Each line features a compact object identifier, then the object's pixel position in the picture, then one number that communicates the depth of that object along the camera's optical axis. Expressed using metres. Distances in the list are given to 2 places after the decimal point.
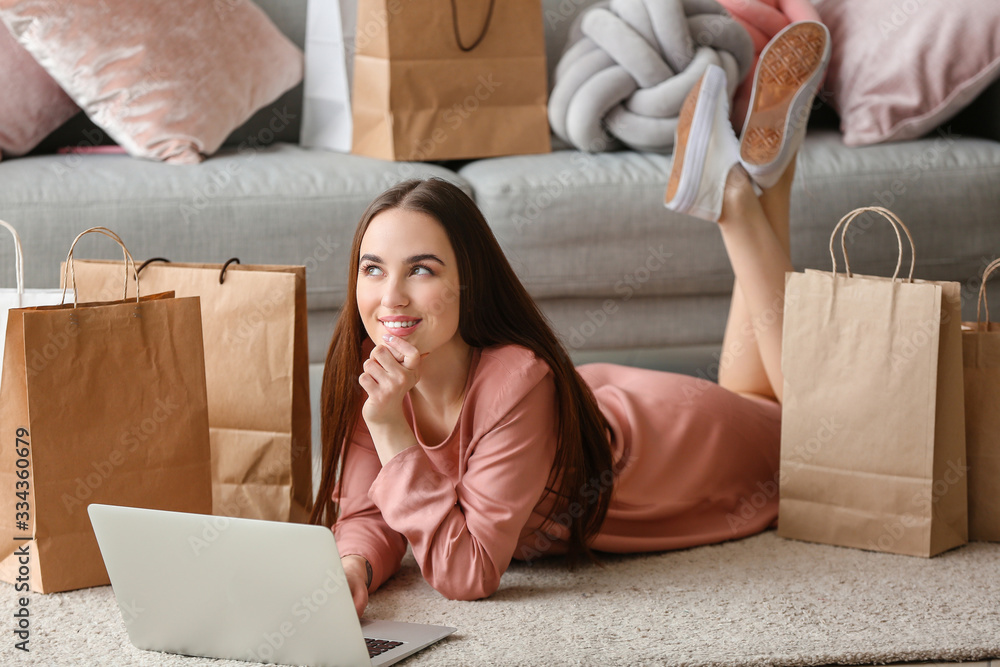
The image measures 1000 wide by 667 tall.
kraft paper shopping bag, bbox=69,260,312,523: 3.95
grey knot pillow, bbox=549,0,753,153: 4.60
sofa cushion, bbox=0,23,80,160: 4.56
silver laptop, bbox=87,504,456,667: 3.59
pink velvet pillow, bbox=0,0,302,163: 4.53
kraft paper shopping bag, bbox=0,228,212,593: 3.78
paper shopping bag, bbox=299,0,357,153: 4.75
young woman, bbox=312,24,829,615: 3.77
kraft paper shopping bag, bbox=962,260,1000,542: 3.96
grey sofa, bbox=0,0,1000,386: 4.40
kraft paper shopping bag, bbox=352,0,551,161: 4.62
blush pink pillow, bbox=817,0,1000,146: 4.65
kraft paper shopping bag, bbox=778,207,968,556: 3.90
